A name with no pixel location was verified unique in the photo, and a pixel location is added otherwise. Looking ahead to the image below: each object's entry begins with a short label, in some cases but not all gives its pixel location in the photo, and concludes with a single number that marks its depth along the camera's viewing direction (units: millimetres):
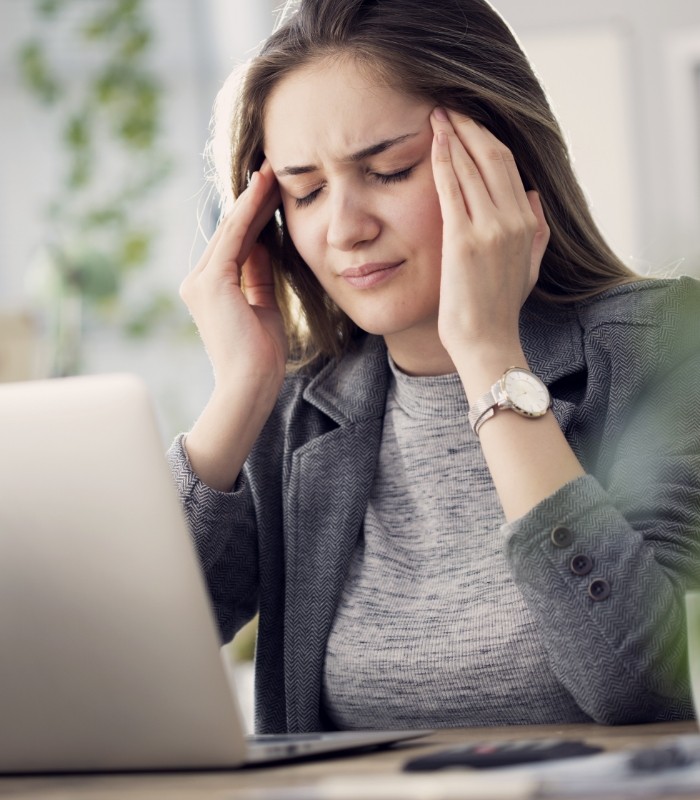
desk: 1204
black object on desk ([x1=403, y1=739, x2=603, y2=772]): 1200
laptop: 1223
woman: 1457
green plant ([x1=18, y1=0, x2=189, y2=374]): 4423
